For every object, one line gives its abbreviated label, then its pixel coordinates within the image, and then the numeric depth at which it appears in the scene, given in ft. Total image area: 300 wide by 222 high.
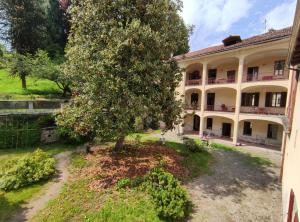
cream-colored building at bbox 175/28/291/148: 64.49
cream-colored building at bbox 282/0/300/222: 13.24
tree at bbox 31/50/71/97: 85.20
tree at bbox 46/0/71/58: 126.41
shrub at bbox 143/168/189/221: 27.61
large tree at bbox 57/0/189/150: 38.47
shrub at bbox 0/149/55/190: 35.01
